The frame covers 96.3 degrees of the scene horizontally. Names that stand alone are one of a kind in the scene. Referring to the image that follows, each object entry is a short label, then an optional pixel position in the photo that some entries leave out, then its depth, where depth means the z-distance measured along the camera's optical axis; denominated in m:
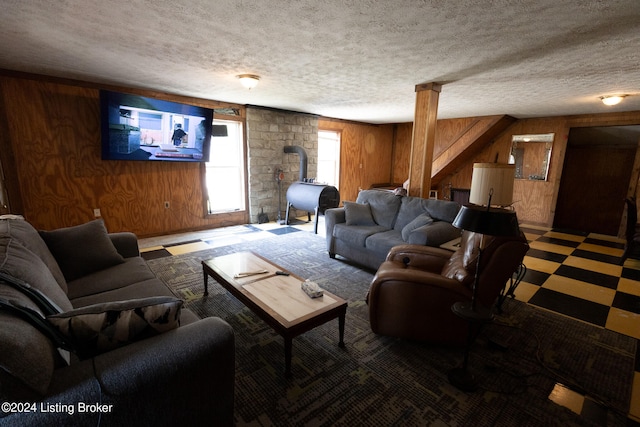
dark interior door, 5.32
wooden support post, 3.47
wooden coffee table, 1.70
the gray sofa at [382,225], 3.08
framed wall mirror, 5.82
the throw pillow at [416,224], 3.20
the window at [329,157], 7.03
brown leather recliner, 1.74
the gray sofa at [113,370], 0.80
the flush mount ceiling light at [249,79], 3.31
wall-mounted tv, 3.77
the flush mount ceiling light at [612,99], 3.85
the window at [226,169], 5.09
